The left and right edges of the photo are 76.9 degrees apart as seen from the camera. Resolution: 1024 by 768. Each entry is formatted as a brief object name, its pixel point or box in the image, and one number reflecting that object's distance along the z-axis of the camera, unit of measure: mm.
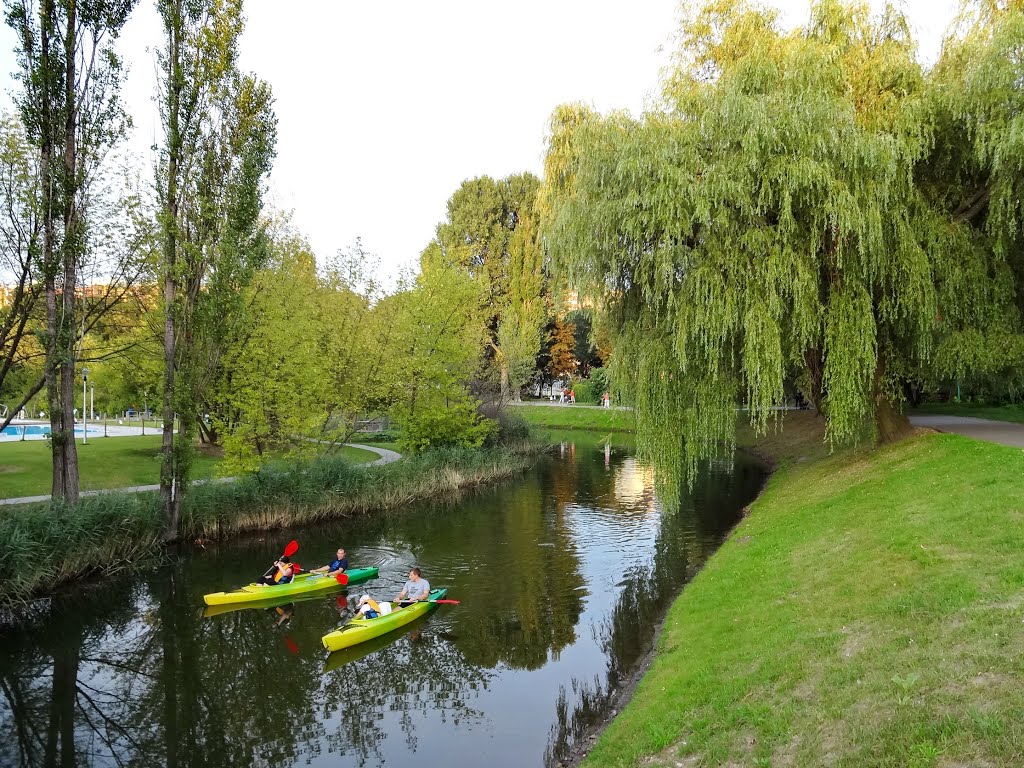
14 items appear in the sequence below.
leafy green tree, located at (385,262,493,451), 25297
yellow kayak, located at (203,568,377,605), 12633
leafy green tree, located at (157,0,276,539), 16031
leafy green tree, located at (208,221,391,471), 19359
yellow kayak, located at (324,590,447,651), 10773
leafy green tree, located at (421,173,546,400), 37844
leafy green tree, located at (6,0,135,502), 13508
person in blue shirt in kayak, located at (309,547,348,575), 14000
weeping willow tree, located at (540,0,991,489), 12188
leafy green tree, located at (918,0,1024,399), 11969
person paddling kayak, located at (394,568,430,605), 12202
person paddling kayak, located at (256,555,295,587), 13234
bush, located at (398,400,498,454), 25797
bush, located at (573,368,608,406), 54638
